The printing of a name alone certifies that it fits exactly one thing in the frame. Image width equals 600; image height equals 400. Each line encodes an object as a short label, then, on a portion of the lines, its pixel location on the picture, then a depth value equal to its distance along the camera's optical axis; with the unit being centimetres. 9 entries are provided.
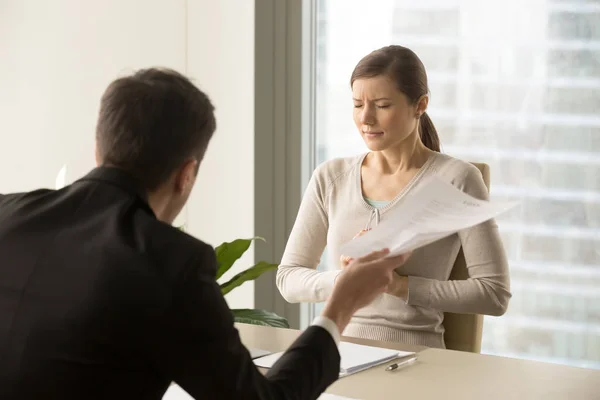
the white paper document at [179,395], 300
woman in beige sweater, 353
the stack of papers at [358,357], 315
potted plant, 374
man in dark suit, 257
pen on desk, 315
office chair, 361
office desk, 303
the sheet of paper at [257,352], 323
